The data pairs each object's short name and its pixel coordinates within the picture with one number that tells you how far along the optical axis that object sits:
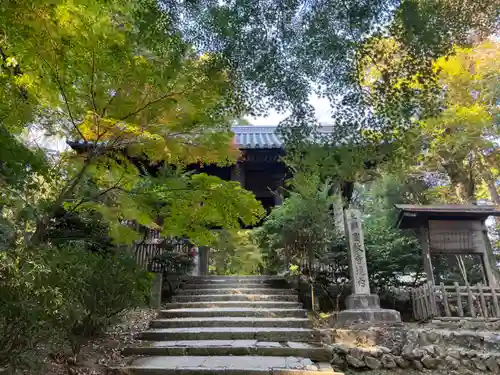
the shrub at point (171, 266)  9.15
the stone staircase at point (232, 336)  4.72
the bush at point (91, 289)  3.95
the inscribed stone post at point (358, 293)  7.07
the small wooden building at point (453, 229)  9.09
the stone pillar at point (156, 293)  8.34
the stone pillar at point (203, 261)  10.64
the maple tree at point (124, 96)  3.73
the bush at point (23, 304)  3.09
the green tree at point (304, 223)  8.24
